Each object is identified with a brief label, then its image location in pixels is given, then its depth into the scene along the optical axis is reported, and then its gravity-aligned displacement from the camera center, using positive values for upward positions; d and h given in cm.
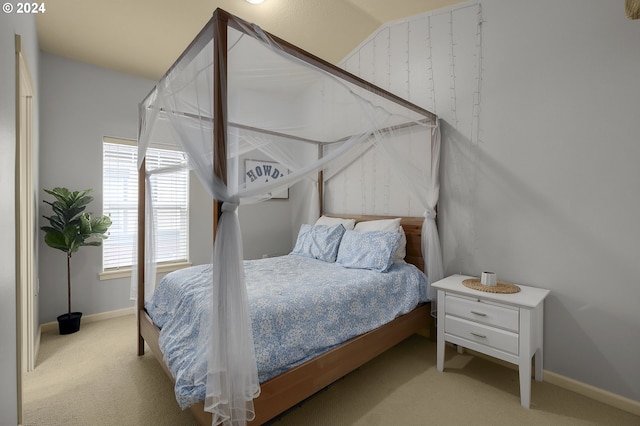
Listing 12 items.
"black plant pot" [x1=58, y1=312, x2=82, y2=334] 294 -114
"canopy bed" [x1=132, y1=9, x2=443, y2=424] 143 +14
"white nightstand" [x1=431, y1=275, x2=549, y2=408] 199 -81
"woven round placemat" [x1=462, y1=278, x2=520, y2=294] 220 -57
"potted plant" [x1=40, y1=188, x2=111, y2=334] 279 -19
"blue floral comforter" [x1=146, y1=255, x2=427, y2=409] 165 -67
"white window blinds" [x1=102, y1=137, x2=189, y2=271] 339 +7
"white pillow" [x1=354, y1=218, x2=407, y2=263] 288 -18
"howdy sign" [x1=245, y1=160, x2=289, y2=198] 398 +53
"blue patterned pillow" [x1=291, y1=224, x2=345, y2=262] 313 -36
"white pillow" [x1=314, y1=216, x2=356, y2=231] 340 -13
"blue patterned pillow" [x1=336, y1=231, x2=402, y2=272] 266 -37
